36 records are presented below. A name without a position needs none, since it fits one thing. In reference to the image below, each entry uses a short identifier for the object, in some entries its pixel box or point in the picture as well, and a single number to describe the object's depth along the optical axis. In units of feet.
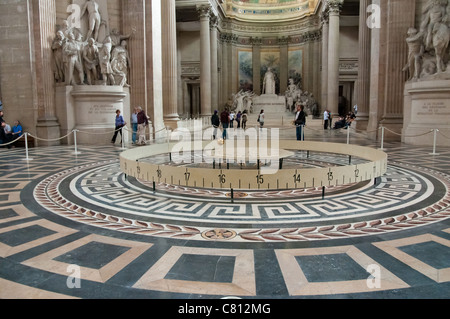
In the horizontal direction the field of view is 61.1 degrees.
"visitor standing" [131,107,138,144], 43.62
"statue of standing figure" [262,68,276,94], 109.19
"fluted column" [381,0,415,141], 44.09
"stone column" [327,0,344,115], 85.30
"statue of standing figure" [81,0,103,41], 42.93
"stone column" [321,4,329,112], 93.71
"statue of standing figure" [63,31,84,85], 40.14
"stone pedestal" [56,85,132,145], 41.45
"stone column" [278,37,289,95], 119.65
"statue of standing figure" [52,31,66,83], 40.37
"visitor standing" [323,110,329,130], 67.02
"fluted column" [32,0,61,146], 39.60
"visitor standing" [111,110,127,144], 41.14
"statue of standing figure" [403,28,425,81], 41.29
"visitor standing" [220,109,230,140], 47.78
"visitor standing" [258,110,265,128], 67.56
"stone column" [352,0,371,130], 59.77
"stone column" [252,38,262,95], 120.57
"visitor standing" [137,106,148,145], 40.99
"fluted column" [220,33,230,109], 115.14
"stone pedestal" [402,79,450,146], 38.14
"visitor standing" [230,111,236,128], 75.36
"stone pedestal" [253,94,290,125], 103.35
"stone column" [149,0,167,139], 48.67
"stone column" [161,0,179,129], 59.88
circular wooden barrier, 16.49
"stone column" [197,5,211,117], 85.15
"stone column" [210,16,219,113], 94.46
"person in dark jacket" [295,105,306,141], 38.91
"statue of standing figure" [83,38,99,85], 41.88
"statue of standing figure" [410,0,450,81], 38.81
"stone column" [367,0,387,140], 46.80
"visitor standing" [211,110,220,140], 49.47
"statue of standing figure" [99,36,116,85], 42.50
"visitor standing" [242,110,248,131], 73.67
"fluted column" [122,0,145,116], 47.29
